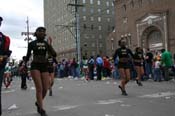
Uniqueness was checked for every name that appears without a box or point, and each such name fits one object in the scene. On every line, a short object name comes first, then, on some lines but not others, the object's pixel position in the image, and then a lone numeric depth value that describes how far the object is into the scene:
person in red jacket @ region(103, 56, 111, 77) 16.27
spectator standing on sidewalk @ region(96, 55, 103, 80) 15.41
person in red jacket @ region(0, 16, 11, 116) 4.67
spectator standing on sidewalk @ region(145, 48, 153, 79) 12.80
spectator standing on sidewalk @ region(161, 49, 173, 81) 11.81
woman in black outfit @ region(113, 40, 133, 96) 7.65
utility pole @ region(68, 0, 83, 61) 26.98
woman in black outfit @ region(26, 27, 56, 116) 5.12
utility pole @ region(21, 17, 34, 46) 42.34
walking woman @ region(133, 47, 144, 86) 10.34
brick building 31.69
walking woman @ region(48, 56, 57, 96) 7.95
